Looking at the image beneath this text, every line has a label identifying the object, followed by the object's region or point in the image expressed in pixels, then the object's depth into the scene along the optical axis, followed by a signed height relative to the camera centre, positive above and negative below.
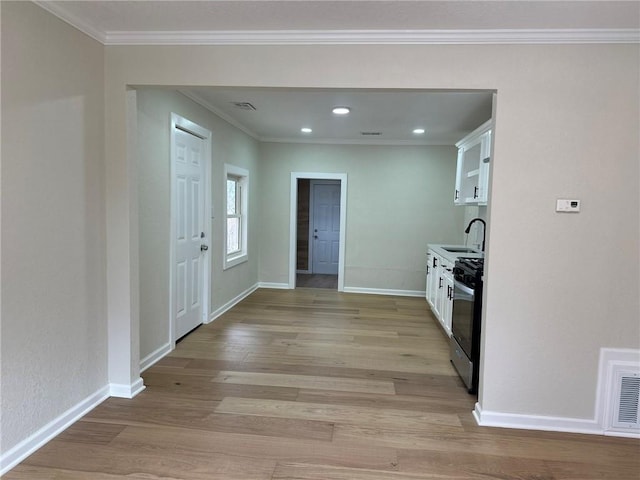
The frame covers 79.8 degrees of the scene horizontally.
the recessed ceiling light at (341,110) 4.13 +1.15
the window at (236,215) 5.21 -0.04
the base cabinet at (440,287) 4.03 -0.83
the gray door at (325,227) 8.29 -0.27
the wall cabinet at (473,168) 3.95 +0.60
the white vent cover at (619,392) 2.39 -1.07
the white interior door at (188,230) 3.74 -0.20
